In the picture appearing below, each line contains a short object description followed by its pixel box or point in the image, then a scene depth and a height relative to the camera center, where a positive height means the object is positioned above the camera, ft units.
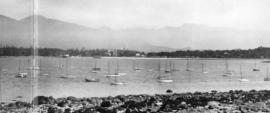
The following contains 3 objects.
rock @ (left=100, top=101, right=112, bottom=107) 49.85 -6.87
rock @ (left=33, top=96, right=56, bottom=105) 54.63 -7.29
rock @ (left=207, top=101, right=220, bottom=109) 45.38 -6.63
